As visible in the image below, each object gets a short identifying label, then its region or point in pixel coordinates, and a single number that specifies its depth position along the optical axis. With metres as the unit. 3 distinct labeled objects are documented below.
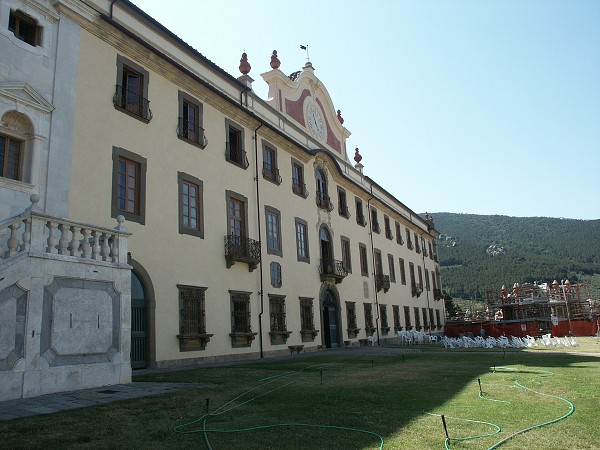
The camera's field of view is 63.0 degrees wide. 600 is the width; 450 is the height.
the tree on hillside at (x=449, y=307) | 60.65
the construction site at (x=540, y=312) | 37.72
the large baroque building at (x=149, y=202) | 8.86
